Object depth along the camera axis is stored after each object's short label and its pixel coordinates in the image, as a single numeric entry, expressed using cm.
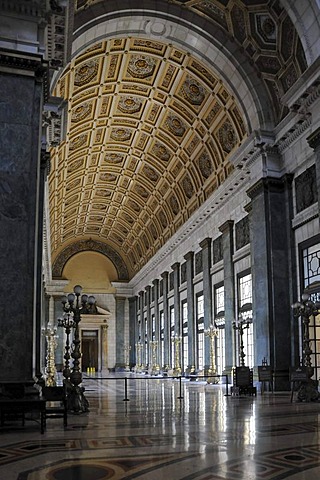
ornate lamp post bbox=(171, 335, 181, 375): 3338
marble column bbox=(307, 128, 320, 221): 1611
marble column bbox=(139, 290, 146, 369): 4703
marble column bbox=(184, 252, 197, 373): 3103
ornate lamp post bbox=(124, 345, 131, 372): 4978
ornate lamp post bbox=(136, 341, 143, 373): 4669
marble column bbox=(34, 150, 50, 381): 1231
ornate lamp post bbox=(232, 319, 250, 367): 1848
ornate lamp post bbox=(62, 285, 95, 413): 1196
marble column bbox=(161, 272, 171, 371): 3759
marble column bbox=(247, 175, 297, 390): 1917
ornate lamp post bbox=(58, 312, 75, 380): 1338
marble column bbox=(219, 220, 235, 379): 2500
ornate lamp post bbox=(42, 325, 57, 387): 2493
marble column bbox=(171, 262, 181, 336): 3472
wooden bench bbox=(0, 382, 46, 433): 872
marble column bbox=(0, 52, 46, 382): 973
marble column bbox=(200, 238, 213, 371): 2822
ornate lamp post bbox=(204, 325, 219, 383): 2667
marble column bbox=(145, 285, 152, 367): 4441
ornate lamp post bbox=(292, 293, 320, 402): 1469
